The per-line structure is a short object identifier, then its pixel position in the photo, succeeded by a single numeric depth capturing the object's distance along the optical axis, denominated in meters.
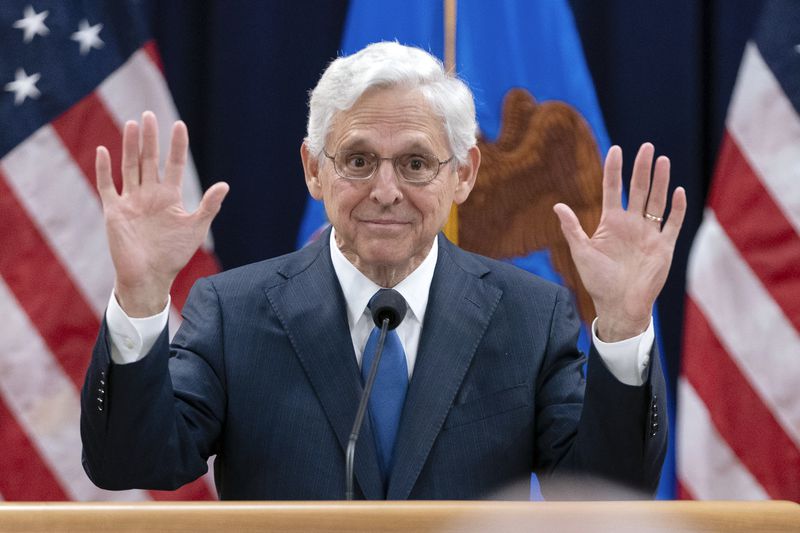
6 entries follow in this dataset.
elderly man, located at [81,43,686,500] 5.28
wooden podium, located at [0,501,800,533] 5.03
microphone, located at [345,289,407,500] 5.28
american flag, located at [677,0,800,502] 5.97
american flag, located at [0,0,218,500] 5.99
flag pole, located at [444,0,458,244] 6.03
